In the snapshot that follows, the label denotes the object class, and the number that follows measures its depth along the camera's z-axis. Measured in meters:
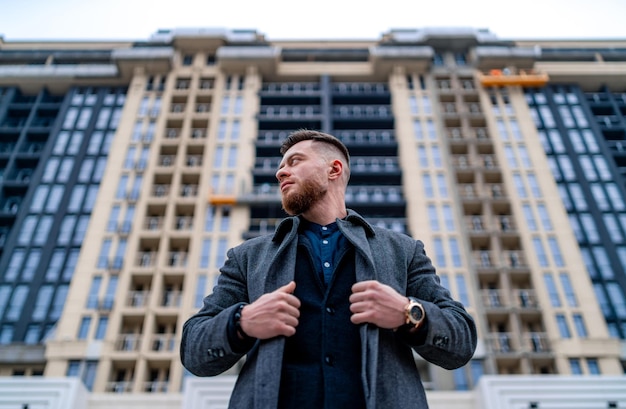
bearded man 2.77
